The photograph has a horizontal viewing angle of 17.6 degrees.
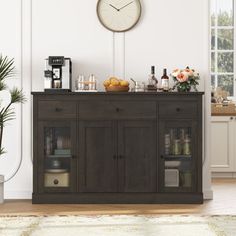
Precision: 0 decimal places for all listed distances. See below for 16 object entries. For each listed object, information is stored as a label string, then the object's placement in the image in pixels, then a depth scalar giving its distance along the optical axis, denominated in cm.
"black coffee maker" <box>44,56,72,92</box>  688
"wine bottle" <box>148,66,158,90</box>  698
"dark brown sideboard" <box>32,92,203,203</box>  679
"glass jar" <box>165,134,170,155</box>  681
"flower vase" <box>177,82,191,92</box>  688
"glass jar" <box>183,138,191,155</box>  682
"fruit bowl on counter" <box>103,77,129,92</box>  685
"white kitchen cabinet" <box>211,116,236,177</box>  893
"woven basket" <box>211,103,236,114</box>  890
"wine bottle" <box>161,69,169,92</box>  699
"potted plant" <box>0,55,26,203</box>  677
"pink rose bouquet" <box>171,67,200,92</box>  685
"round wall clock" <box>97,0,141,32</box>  717
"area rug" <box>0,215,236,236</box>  519
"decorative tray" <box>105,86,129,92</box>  684
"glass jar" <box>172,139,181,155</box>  681
